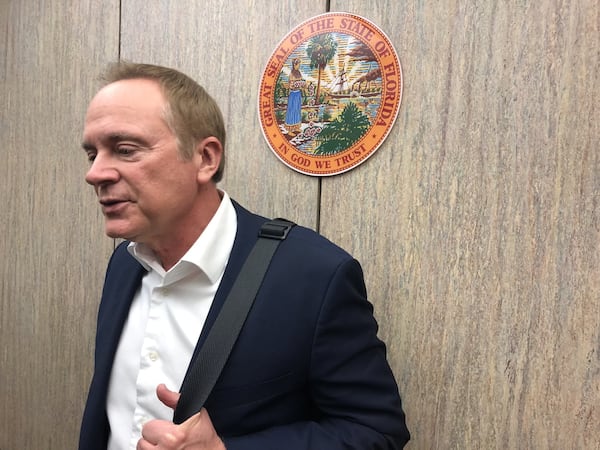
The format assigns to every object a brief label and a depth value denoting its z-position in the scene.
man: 0.77
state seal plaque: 1.04
